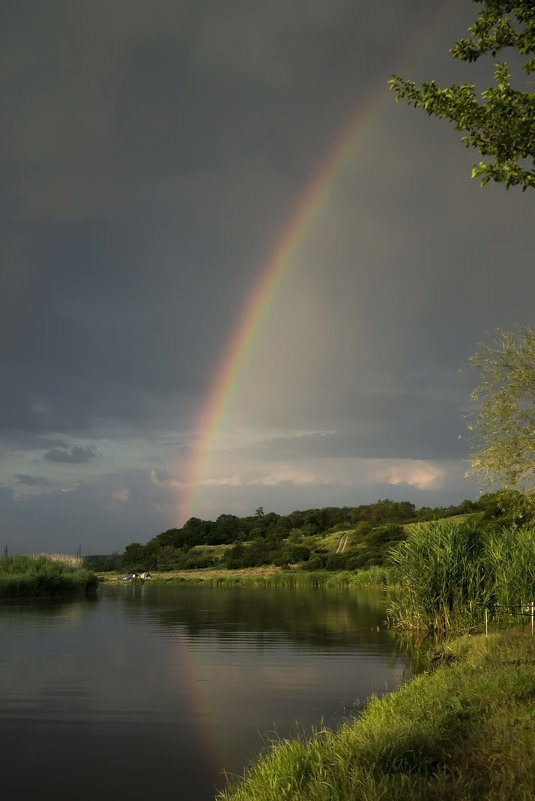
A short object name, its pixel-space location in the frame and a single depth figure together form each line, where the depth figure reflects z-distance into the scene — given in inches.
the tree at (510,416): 970.1
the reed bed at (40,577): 2097.7
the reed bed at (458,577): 1067.3
